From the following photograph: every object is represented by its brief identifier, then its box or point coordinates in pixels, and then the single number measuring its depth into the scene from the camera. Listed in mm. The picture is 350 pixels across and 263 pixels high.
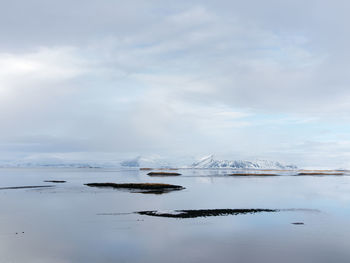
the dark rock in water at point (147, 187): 77381
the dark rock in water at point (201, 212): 41781
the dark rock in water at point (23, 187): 83688
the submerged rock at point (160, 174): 189750
